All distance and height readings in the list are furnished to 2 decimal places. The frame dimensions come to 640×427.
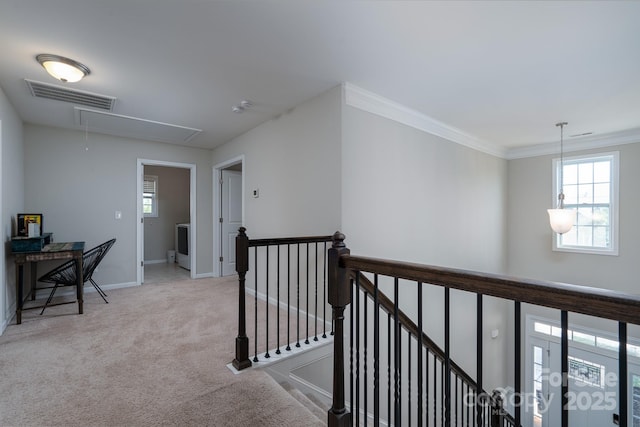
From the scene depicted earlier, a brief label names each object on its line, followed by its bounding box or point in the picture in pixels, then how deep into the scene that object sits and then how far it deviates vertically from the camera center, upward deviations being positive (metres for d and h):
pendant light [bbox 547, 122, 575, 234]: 3.99 -0.09
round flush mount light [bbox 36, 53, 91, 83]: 2.33 +1.18
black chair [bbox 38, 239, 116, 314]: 3.31 -0.69
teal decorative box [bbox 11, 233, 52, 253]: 3.01 -0.34
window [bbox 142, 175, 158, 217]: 6.78 +0.37
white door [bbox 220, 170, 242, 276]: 5.36 -0.09
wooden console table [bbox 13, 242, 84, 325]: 3.02 -0.49
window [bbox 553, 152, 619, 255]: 4.50 +0.19
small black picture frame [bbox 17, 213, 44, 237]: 3.36 -0.16
